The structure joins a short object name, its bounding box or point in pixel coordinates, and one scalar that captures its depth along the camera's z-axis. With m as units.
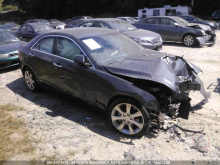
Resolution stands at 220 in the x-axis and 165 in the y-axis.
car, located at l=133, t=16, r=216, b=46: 10.47
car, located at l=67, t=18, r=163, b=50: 8.29
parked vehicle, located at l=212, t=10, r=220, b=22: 21.89
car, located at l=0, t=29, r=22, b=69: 6.87
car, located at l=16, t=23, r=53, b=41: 10.72
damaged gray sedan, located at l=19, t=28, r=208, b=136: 3.27
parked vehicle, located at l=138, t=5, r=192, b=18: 25.06
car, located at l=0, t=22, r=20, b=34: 15.20
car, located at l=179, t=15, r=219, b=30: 15.54
